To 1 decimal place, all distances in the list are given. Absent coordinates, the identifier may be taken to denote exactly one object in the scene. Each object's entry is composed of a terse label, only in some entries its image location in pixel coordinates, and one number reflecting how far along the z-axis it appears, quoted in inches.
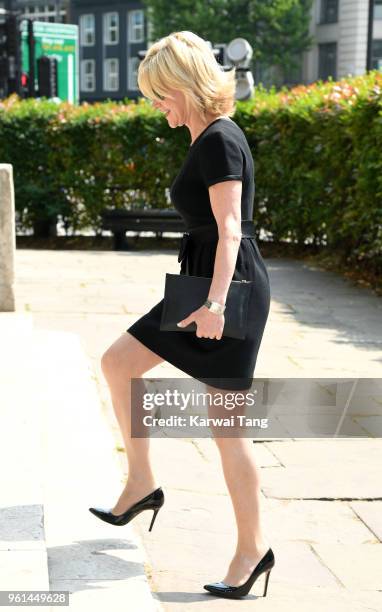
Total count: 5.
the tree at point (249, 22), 2182.6
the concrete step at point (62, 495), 140.2
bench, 631.8
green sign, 1293.4
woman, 134.4
